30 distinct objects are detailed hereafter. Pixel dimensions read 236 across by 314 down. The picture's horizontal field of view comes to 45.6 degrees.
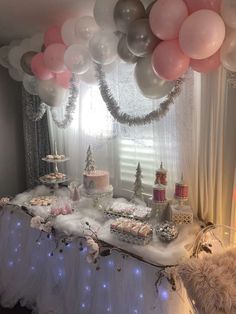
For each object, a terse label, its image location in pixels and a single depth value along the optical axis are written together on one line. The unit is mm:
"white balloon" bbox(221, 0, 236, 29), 1091
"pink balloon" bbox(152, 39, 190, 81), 1245
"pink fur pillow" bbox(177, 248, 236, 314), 1104
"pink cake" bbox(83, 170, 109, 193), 1984
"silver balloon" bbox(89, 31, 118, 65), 1519
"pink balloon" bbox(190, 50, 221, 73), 1262
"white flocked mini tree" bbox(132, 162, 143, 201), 1945
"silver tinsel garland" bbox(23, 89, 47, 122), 2508
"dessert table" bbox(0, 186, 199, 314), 1484
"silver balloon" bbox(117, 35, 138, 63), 1441
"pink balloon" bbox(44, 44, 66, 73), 1834
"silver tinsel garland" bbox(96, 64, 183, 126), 1651
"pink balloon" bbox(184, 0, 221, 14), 1177
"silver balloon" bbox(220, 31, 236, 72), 1157
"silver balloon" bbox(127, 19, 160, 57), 1293
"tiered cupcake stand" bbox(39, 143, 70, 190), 2285
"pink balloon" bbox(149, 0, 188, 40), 1188
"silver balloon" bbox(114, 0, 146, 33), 1333
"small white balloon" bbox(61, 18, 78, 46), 1752
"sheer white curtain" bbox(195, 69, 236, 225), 1553
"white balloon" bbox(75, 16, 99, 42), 1646
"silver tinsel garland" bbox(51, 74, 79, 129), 2150
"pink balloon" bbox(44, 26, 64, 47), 1898
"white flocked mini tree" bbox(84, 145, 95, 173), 2109
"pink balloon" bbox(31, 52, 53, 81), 1938
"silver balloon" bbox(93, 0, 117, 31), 1423
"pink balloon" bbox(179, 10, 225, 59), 1115
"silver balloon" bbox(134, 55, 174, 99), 1402
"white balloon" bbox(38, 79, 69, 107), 2053
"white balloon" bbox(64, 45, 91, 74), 1682
